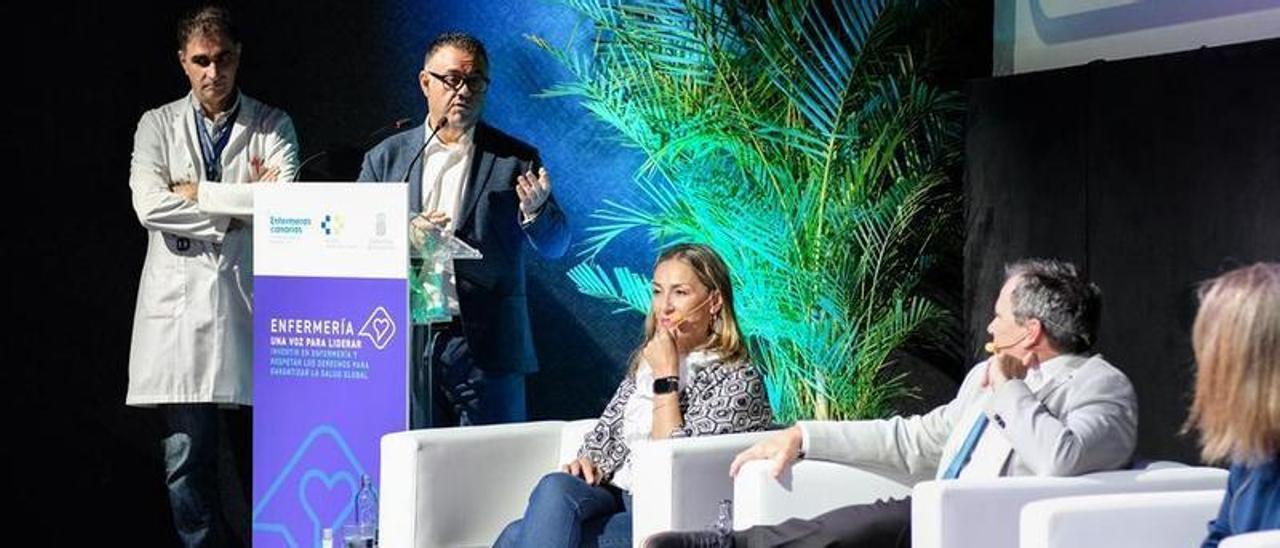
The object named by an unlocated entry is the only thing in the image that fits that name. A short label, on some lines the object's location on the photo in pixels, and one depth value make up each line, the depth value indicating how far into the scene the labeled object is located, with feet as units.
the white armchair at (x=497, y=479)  28.66
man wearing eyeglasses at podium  37.23
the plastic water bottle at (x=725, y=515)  28.63
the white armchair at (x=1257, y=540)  19.99
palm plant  42.06
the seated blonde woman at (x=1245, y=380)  20.29
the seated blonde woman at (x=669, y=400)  30.27
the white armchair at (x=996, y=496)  24.28
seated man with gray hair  25.15
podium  32.29
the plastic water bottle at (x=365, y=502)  32.72
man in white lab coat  37.37
